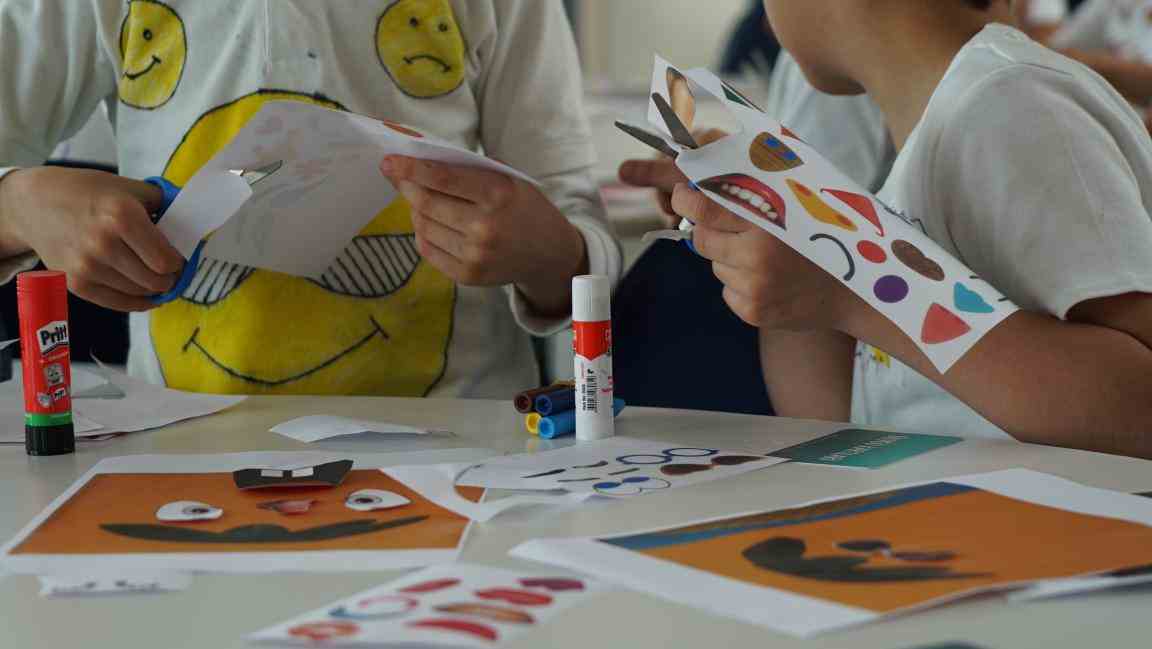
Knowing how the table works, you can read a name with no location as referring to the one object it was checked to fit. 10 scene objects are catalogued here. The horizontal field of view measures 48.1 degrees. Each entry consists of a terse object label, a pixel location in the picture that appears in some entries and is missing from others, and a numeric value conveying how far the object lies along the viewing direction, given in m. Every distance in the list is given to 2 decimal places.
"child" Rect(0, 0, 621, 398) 1.27
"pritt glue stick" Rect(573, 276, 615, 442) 0.94
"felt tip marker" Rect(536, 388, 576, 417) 0.96
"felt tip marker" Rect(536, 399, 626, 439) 0.95
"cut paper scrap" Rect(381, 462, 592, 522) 0.75
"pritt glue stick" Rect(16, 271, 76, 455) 0.91
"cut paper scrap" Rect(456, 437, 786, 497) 0.81
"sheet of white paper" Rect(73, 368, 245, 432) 1.02
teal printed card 0.85
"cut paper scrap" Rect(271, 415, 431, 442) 0.97
